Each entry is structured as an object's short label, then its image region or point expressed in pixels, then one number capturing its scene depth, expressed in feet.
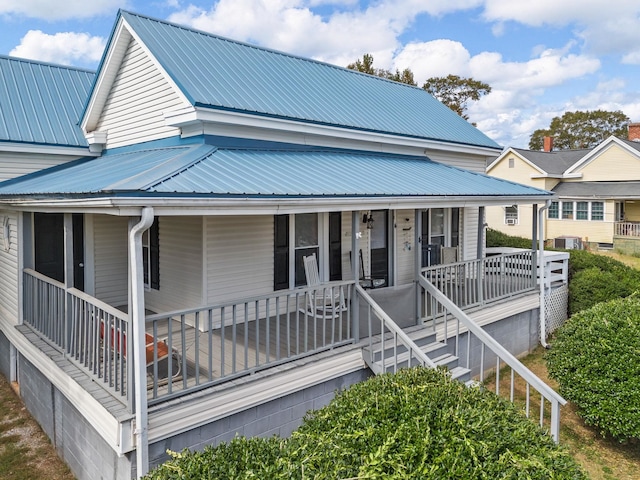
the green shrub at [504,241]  64.95
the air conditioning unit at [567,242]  91.09
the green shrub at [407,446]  10.28
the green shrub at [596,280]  42.01
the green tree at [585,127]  199.31
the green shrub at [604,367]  24.84
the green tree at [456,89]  133.80
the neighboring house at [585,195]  92.84
